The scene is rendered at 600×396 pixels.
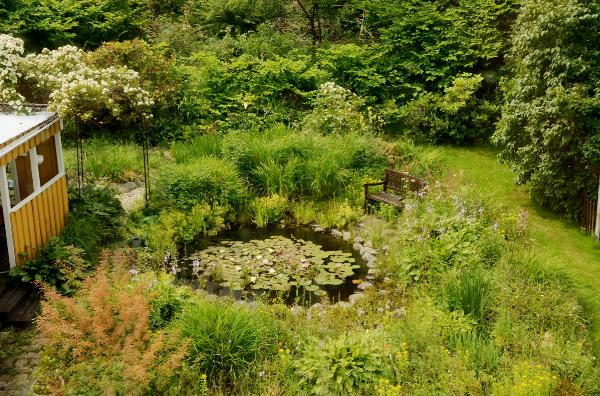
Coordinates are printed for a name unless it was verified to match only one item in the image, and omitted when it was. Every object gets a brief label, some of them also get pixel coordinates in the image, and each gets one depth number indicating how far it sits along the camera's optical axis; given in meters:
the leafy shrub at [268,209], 12.59
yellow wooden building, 9.09
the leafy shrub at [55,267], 9.05
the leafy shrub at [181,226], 11.14
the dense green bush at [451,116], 15.67
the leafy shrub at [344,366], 7.14
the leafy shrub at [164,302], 7.86
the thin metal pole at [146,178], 12.41
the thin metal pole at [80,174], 11.65
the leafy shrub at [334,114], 15.13
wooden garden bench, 12.16
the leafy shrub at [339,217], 12.42
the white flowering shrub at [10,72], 10.48
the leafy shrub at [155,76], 15.77
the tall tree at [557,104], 10.73
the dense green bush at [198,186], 12.39
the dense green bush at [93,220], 10.22
